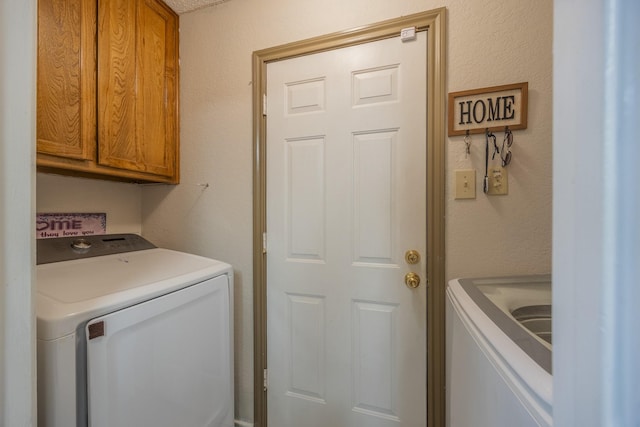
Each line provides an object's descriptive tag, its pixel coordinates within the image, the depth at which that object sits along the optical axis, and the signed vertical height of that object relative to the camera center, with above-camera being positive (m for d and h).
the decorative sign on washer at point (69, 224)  1.20 -0.08
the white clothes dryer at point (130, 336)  0.65 -0.40
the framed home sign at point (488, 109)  1.06 +0.43
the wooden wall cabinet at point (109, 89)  1.00 +0.55
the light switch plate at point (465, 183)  1.11 +0.12
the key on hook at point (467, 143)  1.12 +0.29
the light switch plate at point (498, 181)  1.08 +0.12
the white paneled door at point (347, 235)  1.19 -0.13
